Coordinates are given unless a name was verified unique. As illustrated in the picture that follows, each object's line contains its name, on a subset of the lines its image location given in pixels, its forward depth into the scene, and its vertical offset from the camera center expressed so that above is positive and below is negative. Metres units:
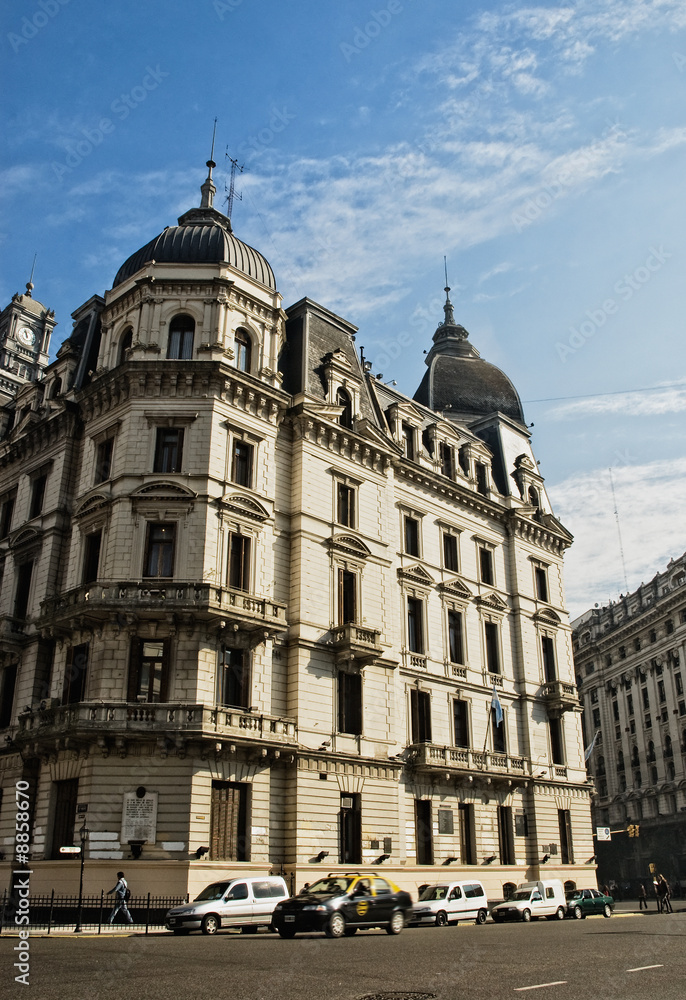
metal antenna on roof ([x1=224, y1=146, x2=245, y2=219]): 47.39 +33.53
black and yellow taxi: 23.16 -1.73
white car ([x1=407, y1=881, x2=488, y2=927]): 30.80 -2.20
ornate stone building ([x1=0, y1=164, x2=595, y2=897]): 31.88 +9.20
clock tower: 88.81 +50.60
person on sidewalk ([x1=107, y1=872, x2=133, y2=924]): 27.44 -1.64
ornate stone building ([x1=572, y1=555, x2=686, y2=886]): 82.88 +11.61
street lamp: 28.42 +0.26
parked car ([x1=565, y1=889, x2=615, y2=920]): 37.81 -2.68
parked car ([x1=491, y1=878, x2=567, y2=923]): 34.09 -2.41
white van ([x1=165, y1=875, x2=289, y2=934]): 24.92 -1.81
